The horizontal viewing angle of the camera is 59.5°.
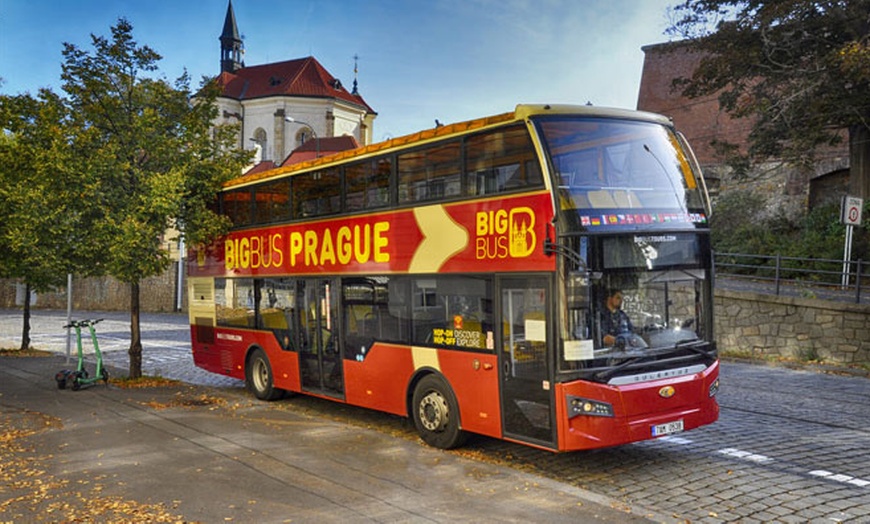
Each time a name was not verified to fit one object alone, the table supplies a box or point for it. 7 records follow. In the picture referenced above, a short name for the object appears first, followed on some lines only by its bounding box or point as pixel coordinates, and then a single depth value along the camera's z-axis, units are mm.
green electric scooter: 14508
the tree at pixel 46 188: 13828
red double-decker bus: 7754
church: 68062
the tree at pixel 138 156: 13961
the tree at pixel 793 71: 20391
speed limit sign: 18266
